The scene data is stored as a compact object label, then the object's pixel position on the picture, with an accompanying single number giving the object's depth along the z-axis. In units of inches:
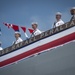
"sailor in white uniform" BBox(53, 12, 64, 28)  493.7
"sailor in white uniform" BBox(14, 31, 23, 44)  584.1
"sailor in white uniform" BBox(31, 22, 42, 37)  528.8
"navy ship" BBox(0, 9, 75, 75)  446.2
